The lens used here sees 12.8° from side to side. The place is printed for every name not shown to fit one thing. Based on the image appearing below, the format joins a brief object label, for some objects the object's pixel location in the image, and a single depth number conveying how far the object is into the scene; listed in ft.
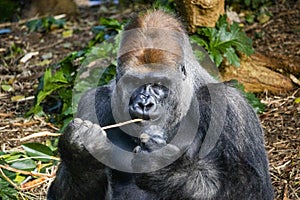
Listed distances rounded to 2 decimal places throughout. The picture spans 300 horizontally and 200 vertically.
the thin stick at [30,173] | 43.88
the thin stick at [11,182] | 42.32
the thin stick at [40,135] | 48.08
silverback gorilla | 31.15
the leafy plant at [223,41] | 51.00
